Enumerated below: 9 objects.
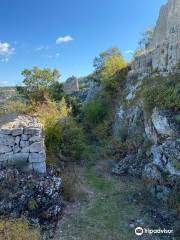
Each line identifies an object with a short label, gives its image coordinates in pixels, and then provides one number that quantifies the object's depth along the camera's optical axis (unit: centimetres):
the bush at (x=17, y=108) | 691
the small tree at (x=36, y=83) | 887
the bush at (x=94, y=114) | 1082
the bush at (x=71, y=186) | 508
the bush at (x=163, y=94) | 635
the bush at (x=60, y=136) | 641
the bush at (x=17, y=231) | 344
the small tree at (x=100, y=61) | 1576
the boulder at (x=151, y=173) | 550
